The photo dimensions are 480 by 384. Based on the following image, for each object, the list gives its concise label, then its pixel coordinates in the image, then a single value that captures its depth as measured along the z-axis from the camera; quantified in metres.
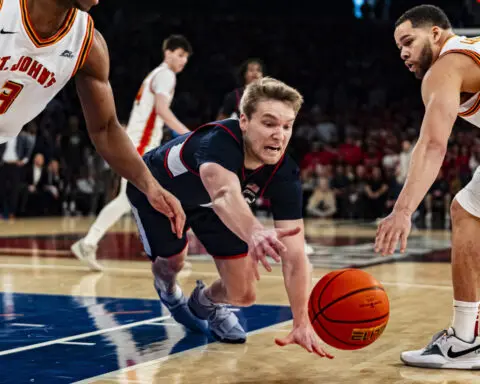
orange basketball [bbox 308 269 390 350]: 4.34
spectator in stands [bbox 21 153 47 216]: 18.29
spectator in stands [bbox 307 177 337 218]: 17.94
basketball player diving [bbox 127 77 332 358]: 4.16
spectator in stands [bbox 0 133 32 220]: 16.80
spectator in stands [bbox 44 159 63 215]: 18.70
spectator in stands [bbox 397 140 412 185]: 16.73
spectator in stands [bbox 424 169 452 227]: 17.23
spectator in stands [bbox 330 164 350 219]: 18.02
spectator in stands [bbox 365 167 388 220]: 17.69
